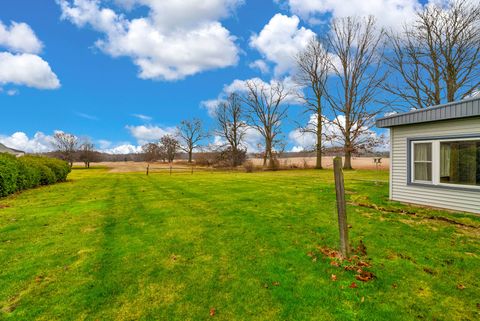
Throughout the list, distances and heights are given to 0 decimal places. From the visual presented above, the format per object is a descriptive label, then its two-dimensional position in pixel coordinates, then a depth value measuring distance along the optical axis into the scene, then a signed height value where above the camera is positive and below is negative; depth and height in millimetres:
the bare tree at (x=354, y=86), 26047 +7737
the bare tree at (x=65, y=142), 60566 +4304
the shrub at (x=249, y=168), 30769 -1050
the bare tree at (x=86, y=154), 56062 +1276
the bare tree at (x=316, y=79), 30031 +9795
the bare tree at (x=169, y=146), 65369 +3639
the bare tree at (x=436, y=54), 19250 +8542
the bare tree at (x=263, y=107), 37812 +8058
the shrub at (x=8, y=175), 11305 -679
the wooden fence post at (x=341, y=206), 4301 -810
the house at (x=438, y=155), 7480 +117
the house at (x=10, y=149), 43125 +1863
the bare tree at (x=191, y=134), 59625 +5761
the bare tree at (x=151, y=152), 76375 +2548
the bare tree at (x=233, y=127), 40812 +5486
